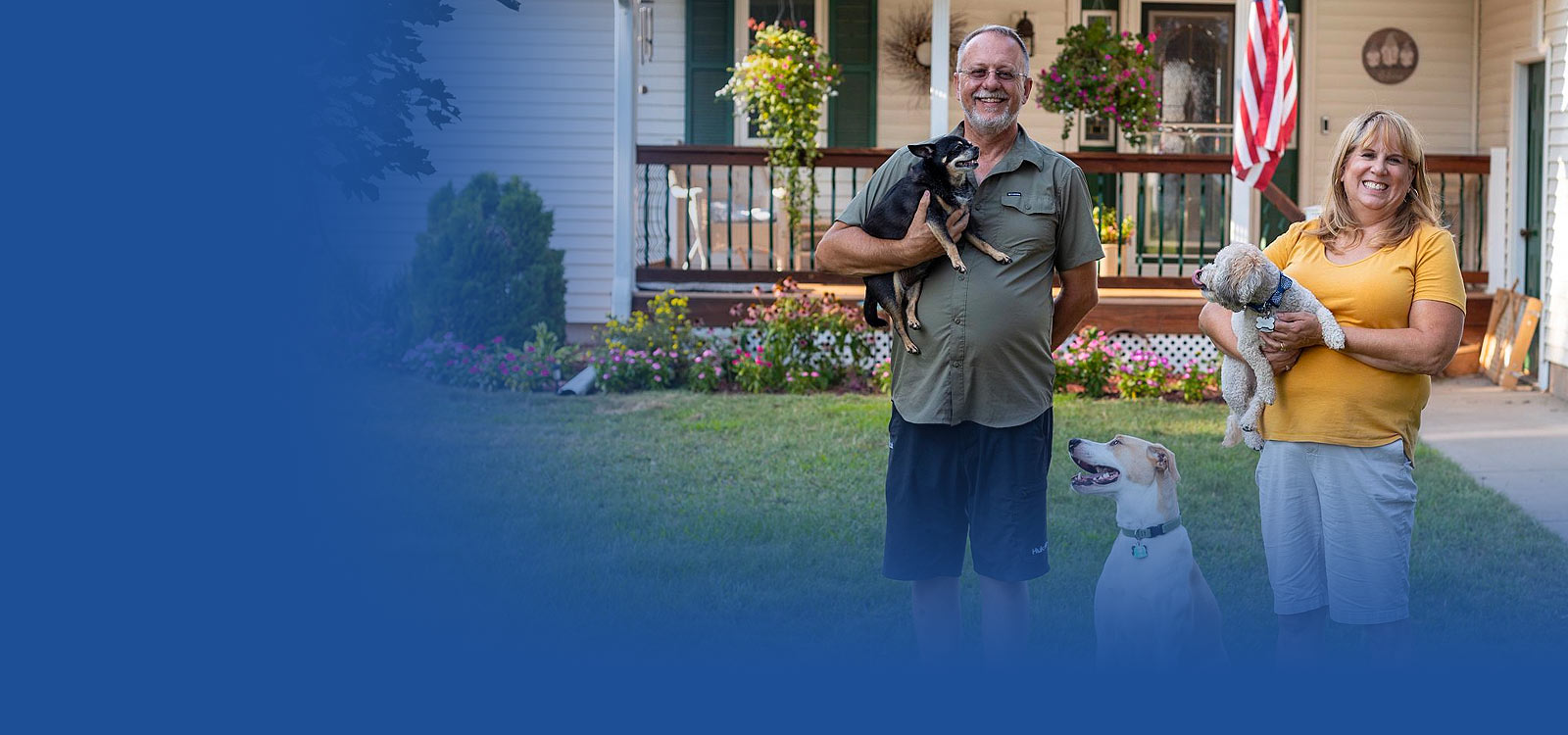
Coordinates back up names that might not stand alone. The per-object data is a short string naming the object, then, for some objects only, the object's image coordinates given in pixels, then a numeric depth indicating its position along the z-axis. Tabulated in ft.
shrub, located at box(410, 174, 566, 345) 34.96
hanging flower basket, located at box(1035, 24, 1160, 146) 36.32
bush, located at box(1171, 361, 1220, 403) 30.81
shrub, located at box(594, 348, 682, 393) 32.27
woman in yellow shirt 10.96
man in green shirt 11.68
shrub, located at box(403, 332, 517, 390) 32.65
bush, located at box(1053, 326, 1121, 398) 31.45
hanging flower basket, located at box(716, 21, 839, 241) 33.83
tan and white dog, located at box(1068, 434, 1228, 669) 11.21
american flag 29.76
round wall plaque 39.50
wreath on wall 39.78
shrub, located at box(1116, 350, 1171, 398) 31.09
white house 35.60
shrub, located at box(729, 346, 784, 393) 31.83
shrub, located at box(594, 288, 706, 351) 32.94
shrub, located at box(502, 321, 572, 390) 32.37
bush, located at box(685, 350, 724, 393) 31.96
